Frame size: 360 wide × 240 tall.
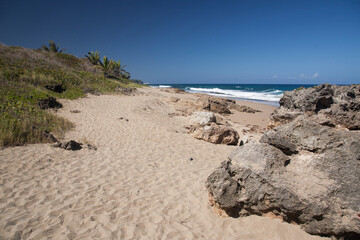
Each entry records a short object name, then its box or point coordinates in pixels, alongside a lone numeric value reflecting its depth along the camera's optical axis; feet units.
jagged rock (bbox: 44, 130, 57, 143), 20.56
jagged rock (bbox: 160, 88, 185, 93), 103.44
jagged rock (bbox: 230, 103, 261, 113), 55.26
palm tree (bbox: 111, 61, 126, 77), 117.68
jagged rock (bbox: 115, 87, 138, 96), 67.17
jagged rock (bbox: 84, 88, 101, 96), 55.06
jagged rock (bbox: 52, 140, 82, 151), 19.06
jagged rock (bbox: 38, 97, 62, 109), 34.41
